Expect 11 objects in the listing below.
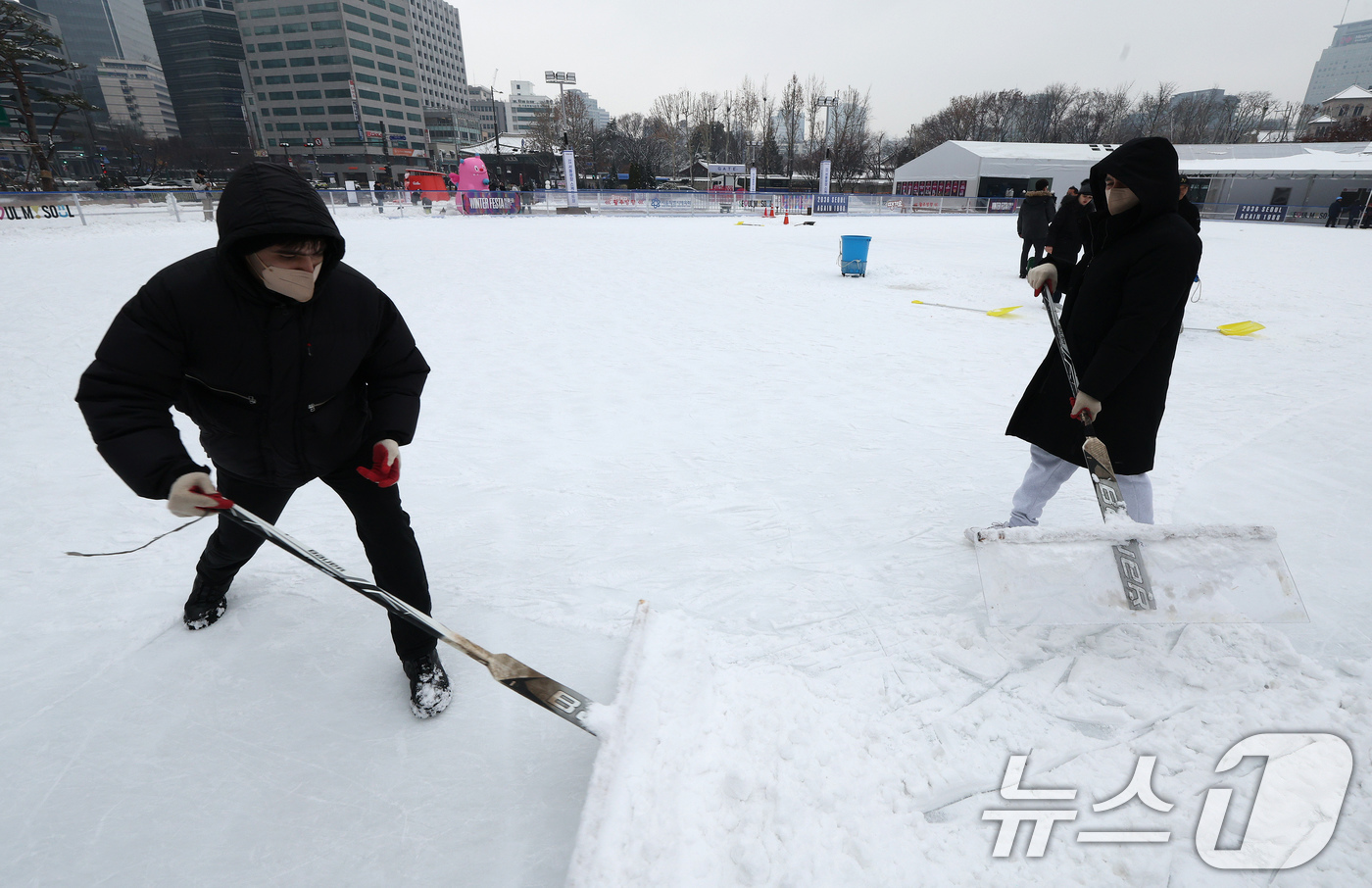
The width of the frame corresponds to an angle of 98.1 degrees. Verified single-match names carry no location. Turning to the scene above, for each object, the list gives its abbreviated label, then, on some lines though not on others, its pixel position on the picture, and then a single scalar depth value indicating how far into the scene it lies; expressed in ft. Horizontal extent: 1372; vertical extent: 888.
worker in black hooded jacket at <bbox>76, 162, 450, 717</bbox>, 4.85
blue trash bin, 33.24
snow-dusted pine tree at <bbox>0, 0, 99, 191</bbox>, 83.61
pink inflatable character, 85.97
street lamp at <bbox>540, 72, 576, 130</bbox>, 165.17
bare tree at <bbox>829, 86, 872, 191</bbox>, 199.31
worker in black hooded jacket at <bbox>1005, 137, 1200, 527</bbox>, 6.70
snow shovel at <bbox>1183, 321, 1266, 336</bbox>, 21.77
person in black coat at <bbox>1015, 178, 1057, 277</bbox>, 30.42
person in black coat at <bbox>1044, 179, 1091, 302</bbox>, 24.91
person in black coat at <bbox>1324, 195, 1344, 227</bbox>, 74.64
